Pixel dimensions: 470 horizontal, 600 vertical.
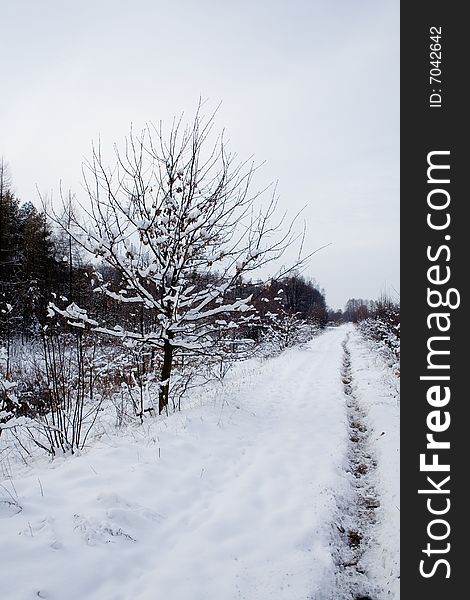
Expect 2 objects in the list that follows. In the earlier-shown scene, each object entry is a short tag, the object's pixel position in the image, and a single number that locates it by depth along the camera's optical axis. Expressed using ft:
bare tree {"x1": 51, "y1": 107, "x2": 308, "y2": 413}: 23.26
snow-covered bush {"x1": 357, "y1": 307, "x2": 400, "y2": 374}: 49.79
